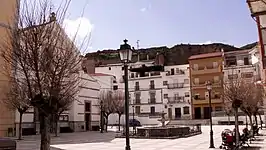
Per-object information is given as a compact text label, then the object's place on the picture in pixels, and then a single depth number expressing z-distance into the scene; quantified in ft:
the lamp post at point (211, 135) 59.20
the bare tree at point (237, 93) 53.31
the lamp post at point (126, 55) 31.39
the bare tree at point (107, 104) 138.23
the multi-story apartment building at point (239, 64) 183.41
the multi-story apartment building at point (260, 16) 35.19
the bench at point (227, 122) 159.04
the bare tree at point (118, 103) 143.35
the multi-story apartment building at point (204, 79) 193.26
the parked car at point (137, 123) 179.26
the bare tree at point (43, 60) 24.09
